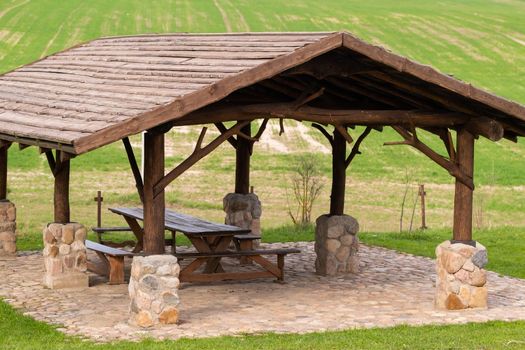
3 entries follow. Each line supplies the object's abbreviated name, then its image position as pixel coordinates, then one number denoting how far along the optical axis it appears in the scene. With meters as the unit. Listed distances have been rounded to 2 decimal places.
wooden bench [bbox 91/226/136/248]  15.98
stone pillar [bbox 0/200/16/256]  16.20
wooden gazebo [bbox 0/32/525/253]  11.06
